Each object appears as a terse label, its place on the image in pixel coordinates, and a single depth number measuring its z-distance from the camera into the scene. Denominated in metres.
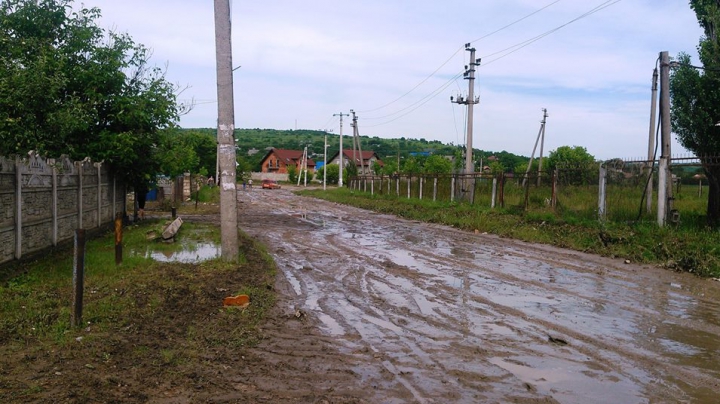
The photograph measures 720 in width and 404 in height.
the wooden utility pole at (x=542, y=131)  53.44
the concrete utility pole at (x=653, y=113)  25.44
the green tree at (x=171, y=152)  18.38
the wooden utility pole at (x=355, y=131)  55.52
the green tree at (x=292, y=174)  100.88
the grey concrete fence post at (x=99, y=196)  15.50
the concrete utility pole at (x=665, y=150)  14.94
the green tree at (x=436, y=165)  72.81
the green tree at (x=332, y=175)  87.89
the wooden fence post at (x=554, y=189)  19.36
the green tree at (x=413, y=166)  74.18
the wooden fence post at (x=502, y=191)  23.75
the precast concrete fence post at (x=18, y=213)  9.73
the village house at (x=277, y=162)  119.75
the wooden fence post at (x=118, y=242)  9.58
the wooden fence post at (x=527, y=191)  21.41
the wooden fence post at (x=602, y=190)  16.88
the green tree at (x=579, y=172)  17.67
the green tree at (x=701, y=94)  15.97
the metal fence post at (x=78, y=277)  6.31
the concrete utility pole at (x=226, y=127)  11.12
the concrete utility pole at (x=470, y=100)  29.28
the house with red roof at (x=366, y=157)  116.94
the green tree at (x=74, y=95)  13.62
